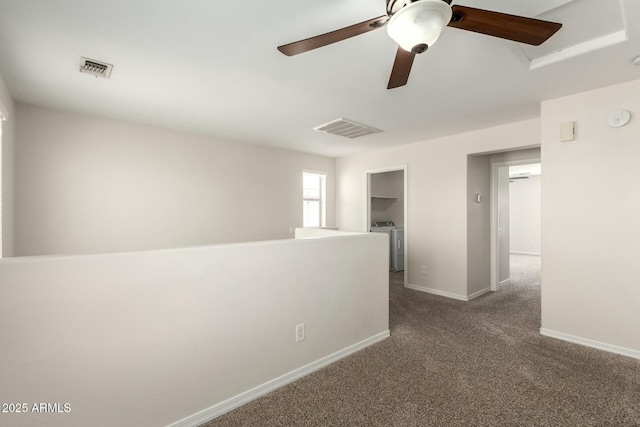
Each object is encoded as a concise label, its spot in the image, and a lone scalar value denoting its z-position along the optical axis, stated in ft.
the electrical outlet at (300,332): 7.35
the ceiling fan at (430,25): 3.93
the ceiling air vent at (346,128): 11.87
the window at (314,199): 18.80
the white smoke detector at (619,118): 8.31
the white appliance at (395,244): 20.08
